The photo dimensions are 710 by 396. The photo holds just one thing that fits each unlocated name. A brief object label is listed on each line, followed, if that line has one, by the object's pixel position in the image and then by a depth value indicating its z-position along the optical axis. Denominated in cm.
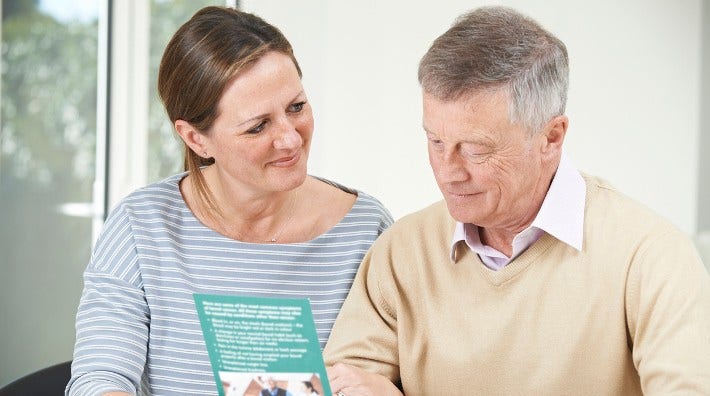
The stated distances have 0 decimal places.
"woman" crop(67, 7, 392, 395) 213
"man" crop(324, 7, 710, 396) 167
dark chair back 206
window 393
